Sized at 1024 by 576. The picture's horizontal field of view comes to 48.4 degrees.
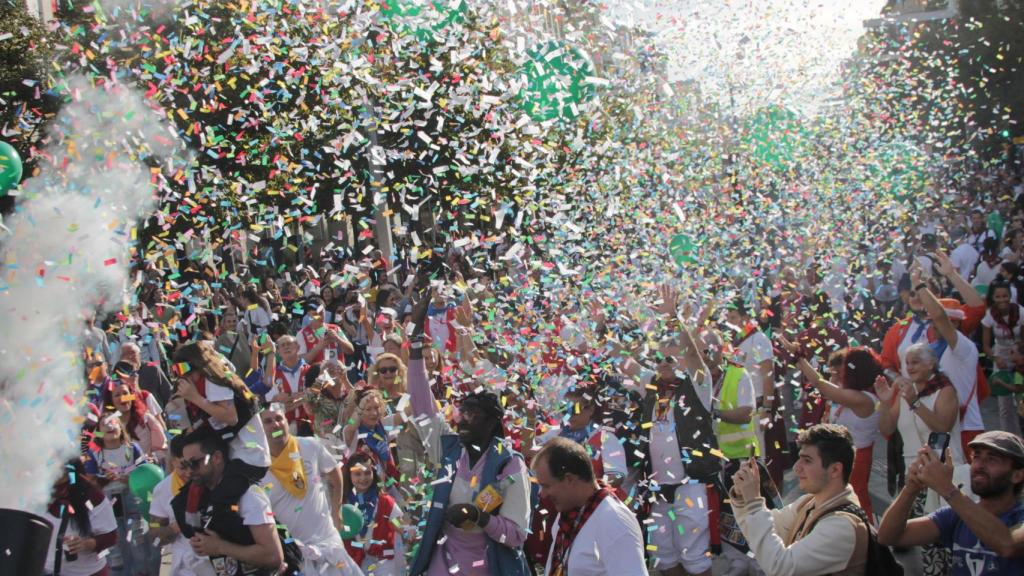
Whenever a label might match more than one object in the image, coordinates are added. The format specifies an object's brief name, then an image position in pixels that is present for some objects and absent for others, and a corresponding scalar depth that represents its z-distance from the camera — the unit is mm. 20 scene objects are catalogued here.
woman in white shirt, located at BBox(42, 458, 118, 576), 6375
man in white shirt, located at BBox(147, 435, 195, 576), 5355
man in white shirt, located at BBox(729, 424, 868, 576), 4434
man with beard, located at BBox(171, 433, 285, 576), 5102
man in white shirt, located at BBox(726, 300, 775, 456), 9266
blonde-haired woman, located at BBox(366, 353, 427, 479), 7211
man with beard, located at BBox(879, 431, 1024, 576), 4344
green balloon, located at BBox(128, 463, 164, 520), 7965
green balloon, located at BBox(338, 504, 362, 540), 6828
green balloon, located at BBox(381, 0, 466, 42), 13557
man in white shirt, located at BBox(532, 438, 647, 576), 4504
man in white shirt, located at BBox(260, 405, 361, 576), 5848
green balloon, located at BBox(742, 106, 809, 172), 26141
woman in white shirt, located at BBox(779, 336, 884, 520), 7848
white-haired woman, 7234
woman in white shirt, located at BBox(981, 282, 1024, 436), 10203
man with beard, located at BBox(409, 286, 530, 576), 5398
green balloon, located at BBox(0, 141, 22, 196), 12305
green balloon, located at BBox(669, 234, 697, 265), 15891
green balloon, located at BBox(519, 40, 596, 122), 15352
